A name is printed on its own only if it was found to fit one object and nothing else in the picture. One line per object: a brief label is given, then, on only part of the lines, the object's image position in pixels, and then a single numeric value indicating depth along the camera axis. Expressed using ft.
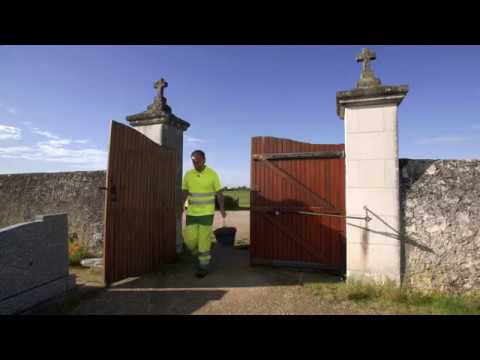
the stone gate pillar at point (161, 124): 14.79
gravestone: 7.68
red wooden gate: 11.96
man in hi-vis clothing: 12.10
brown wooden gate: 10.84
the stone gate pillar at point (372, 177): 9.87
